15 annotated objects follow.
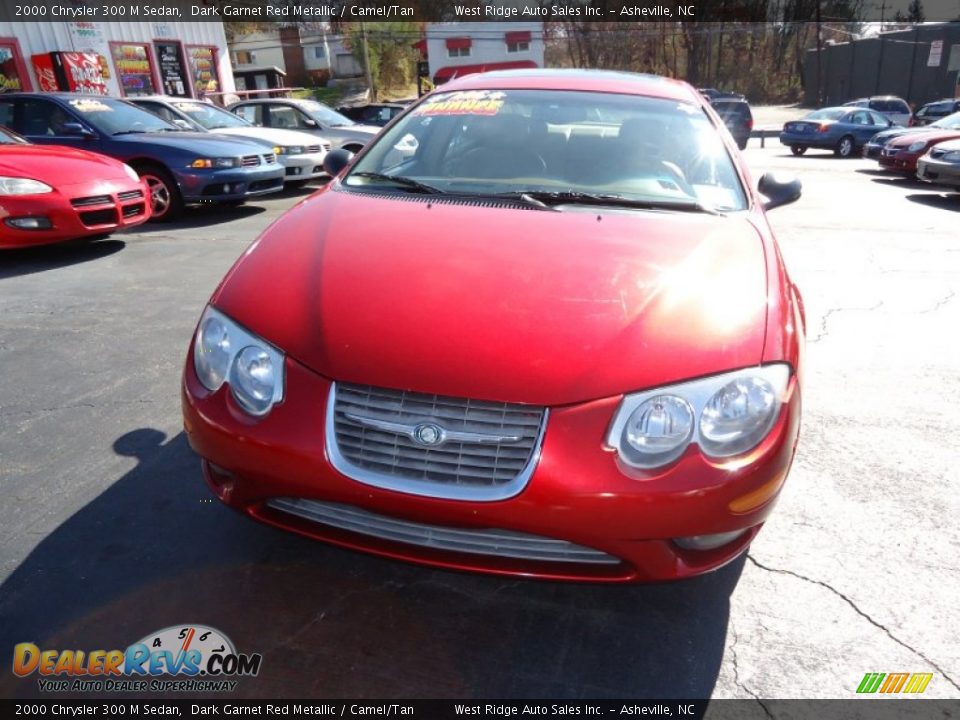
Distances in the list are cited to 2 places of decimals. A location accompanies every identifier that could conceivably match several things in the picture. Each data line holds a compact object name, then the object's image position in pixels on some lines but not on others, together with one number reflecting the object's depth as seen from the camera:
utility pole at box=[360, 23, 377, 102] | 37.84
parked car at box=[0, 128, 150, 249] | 5.68
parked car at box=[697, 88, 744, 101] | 32.10
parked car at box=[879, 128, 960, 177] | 12.10
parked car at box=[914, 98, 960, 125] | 21.44
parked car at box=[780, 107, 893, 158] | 17.59
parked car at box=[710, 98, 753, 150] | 20.33
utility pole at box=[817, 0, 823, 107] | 36.03
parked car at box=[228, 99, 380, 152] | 11.48
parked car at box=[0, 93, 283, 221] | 7.89
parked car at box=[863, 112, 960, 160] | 13.12
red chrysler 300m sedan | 1.76
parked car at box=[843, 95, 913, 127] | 21.70
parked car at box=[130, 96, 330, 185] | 9.68
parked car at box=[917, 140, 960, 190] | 10.12
